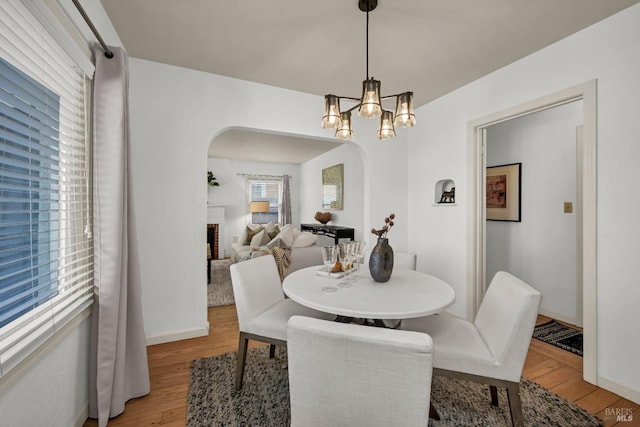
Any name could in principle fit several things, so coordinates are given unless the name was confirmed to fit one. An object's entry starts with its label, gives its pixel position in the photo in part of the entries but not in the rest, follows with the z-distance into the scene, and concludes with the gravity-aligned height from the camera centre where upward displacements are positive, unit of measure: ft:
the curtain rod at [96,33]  4.18 +2.90
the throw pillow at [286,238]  13.98 -1.32
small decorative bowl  19.73 -0.44
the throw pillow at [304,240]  13.62 -1.40
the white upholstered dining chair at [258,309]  5.83 -2.17
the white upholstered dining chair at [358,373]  2.83 -1.66
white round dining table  4.54 -1.53
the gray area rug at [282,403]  5.22 -3.76
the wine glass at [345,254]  6.69 -1.02
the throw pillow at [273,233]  17.16 -1.32
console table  16.61 -1.24
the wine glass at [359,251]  6.93 -0.96
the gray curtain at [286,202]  25.07 +0.74
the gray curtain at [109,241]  5.14 -0.54
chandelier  5.39 +1.96
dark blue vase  6.07 -1.07
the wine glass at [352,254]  6.79 -1.01
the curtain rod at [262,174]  23.83 +3.00
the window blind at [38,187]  3.29 +0.35
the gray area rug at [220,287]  11.90 -3.66
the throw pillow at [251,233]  18.34 -1.42
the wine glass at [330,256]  6.46 -1.01
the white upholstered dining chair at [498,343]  4.38 -2.23
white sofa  10.28 -1.62
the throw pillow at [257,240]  16.53 -1.68
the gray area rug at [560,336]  8.09 -3.79
